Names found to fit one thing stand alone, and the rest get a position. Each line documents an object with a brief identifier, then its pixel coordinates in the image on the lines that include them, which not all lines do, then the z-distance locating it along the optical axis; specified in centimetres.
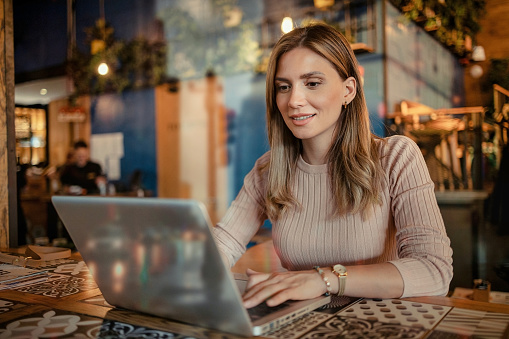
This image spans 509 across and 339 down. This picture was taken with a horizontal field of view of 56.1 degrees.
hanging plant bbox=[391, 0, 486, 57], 576
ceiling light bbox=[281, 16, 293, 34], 507
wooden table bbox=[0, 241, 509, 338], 85
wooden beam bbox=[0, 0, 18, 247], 208
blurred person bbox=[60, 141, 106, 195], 630
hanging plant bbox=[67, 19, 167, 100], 729
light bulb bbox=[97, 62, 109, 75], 680
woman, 133
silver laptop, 71
